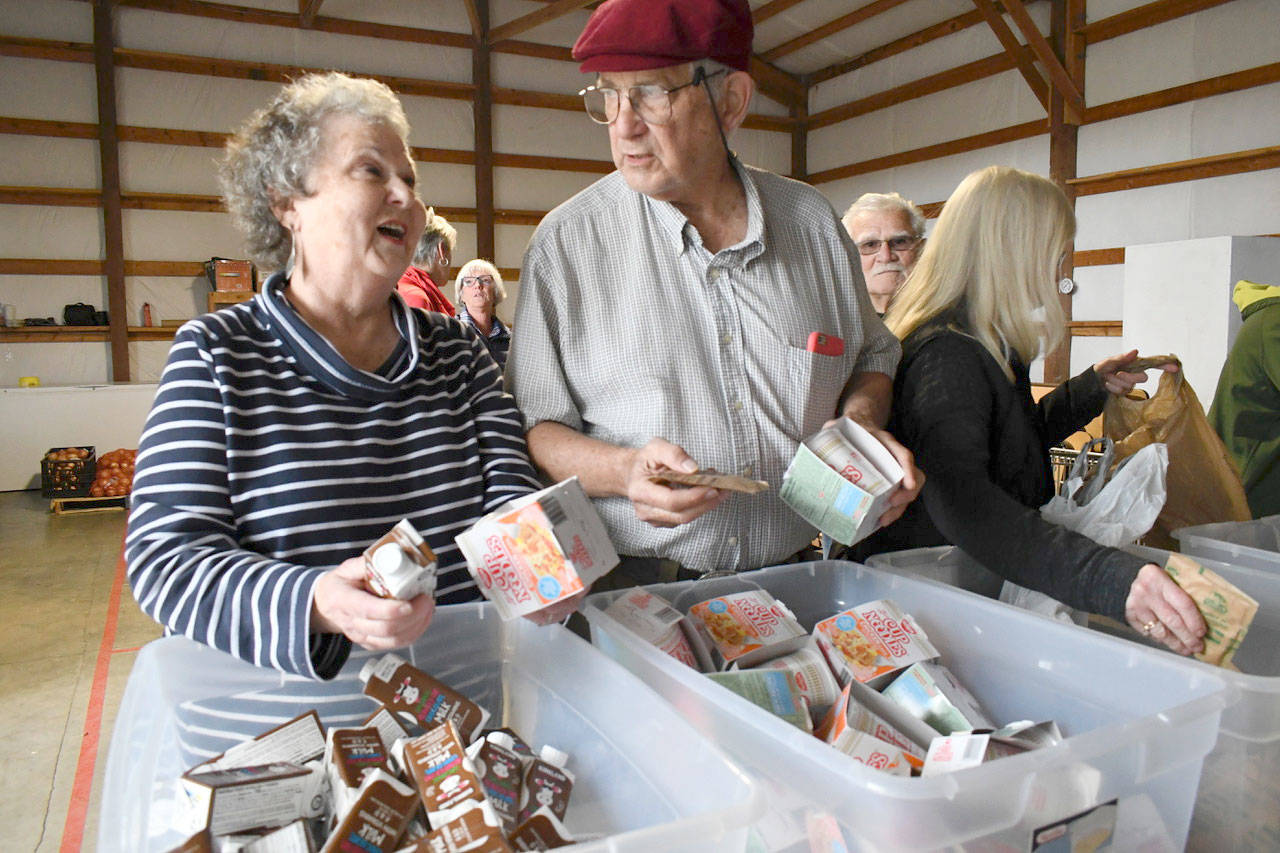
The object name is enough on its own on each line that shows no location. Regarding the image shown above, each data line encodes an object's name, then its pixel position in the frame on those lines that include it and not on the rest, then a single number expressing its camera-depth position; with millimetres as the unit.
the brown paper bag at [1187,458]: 1854
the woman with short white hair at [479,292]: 5449
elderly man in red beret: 1343
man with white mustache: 2494
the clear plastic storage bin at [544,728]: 794
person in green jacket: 2322
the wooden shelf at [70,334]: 8000
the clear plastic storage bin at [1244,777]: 944
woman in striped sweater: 1031
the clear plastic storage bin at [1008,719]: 762
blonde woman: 1393
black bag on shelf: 8219
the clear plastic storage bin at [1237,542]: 1444
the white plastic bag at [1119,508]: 1463
